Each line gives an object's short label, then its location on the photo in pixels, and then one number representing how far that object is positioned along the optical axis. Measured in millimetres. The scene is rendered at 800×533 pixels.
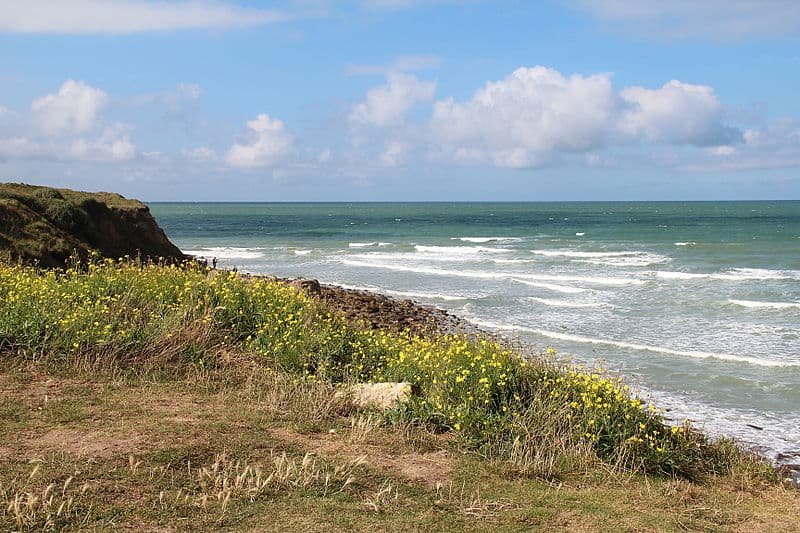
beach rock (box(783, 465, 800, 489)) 9219
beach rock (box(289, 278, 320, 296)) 20575
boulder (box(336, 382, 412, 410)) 8742
